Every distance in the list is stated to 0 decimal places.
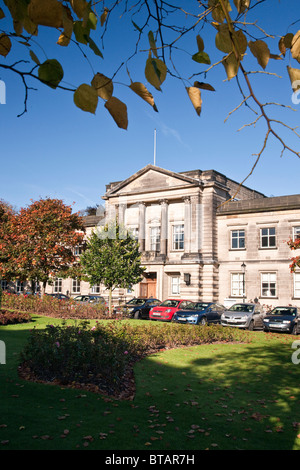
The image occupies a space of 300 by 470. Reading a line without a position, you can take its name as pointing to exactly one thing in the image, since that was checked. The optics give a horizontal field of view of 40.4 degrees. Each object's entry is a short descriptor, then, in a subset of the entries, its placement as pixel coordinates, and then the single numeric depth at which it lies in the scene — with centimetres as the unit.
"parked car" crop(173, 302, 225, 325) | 2493
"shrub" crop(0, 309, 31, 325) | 2118
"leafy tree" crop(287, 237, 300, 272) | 2476
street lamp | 3572
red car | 2709
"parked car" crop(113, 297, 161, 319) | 2944
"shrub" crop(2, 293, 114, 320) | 2734
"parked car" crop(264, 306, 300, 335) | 2364
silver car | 2458
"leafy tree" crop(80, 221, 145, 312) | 3084
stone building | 3597
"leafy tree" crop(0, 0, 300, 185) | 186
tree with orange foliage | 3169
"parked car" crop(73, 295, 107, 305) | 3356
